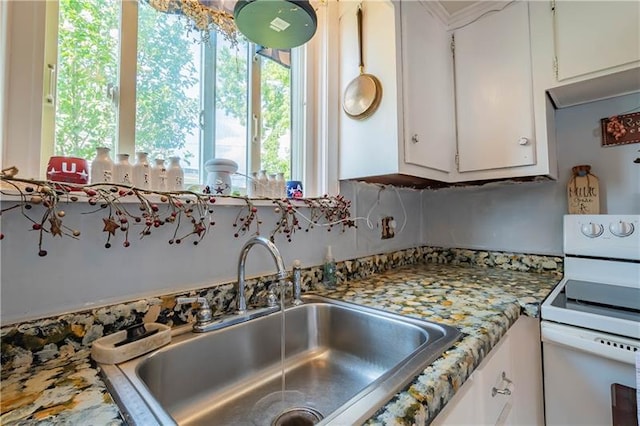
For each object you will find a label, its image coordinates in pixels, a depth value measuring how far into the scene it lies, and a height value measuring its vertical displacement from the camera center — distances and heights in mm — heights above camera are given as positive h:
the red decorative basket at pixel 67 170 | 676 +133
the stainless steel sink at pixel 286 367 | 577 -385
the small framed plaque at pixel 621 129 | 1318 +429
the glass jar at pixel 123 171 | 771 +149
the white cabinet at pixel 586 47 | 1113 +711
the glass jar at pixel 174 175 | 864 +152
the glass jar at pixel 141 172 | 800 +152
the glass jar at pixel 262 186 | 1104 +148
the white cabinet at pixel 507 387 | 629 -445
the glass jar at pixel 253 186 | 1099 +145
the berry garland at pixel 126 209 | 599 +44
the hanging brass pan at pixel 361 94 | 1249 +576
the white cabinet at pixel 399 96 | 1207 +569
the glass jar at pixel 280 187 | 1140 +149
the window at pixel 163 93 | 805 +457
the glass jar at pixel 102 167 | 736 +154
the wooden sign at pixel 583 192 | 1389 +144
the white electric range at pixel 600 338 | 864 -363
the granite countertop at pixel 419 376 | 463 -295
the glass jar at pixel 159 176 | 836 +145
